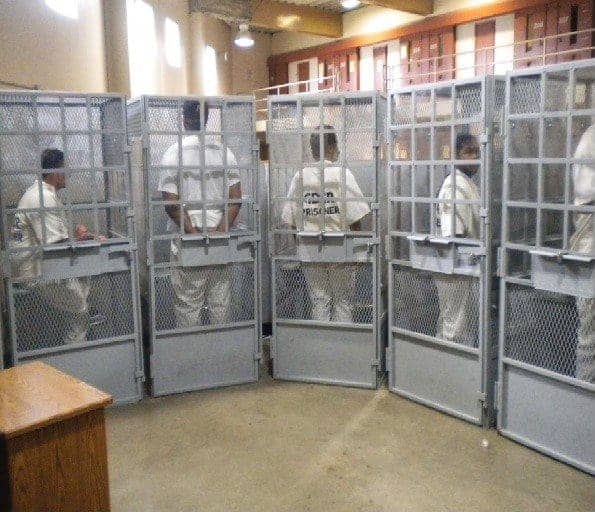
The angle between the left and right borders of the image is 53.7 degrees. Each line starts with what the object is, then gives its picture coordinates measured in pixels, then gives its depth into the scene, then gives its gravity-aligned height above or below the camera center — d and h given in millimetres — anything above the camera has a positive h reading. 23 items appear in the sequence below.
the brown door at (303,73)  9877 +1937
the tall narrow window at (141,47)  6320 +1612
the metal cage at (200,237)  3869 -320
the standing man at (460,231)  3443 -270
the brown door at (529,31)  6578 +1729
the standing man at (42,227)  3518 -210
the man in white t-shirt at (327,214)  3990 -184
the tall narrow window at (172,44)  7449 +1897
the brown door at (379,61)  8523 +1827
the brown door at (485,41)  7137 +1767
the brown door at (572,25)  6145 +1675
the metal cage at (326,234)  3951 -323
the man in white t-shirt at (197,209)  3877 -132
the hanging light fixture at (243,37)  7512 +1948
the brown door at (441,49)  7603 +1778
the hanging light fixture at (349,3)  7371 +2322
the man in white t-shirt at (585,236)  2820 -261
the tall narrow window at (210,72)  8898 +1804
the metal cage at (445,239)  3361 -320
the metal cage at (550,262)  2879 -403
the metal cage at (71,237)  3477 -284
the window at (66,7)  5020 +1615
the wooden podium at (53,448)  2035 -922
